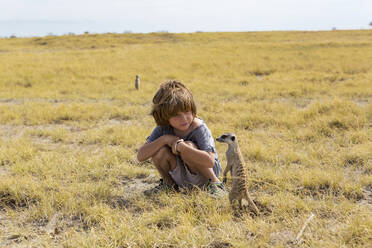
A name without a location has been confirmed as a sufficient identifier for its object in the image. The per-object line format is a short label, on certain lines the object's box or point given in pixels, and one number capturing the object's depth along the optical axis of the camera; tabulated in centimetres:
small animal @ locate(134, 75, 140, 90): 1075
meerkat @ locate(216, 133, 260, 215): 273
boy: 301
